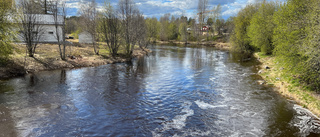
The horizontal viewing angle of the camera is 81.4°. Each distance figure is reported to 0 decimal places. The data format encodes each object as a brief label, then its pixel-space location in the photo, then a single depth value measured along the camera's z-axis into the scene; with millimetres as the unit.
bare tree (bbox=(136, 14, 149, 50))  44597
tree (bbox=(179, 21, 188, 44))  98562
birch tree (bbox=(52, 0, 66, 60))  26014
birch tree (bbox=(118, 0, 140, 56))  37188
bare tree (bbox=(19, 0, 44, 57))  24036
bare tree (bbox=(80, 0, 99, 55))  34531
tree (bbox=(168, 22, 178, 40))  108019
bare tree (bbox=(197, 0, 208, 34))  95312
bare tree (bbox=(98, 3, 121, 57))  34531
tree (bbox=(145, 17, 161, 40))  60469
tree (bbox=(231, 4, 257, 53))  49875
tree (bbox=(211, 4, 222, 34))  99812
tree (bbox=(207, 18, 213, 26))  103856
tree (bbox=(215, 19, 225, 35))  100312
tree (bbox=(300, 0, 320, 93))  13189
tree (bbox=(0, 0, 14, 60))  18266
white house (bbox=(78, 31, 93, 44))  49422
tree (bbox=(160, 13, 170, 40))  105550
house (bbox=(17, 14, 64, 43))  38234
